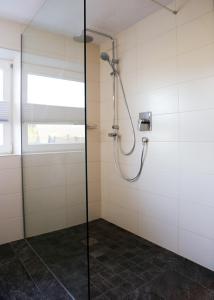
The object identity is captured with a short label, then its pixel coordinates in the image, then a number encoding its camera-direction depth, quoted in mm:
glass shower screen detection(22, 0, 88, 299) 1606
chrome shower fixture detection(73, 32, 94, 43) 1529
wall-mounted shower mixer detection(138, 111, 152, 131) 2305
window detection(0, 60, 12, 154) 2459
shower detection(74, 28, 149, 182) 2561
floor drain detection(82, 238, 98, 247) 2346
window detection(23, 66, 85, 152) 1629
